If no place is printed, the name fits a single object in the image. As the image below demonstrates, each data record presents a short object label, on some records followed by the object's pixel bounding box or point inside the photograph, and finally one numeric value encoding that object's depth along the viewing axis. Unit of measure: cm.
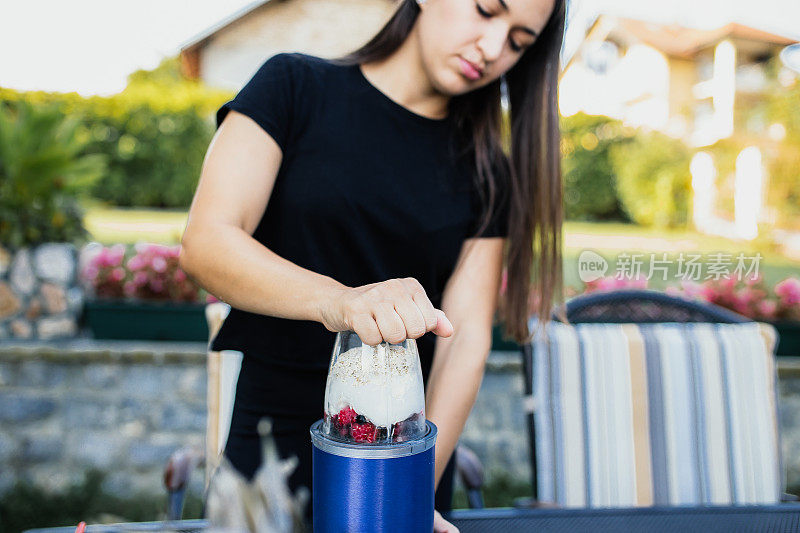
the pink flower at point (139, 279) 347
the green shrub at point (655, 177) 1141
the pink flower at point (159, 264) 350
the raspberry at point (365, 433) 69
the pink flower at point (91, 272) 350
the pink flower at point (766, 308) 363
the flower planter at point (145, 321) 336
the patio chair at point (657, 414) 173
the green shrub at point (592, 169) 1208
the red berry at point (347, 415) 70
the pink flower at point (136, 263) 351
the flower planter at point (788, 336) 354
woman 115
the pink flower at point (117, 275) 348
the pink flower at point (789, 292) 364
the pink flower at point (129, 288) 346
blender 67
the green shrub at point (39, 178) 348
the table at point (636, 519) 116
